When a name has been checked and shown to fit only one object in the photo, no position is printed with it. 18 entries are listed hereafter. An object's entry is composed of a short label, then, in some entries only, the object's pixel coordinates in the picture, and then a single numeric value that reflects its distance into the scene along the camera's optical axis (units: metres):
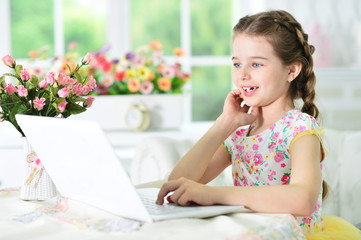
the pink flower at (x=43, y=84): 2.08
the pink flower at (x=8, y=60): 2.09
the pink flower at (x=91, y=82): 2.10
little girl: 2.16
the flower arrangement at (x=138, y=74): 3.51
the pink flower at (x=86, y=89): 2.09
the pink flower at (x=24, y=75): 2.07
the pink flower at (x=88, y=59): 2.12
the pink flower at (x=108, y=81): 3.54
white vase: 2.05
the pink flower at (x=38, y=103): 2.04
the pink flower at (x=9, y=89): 2.07
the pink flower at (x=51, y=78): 2.06
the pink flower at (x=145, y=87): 3.52
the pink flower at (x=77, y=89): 2.08
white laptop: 1.51
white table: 1.52
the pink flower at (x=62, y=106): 2.04
